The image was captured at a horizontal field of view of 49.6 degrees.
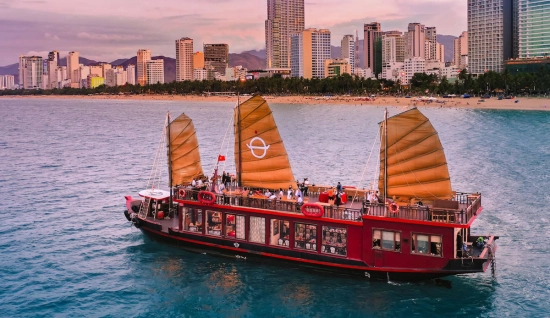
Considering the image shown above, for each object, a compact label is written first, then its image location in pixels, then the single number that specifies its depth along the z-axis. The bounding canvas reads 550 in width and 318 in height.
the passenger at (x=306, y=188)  27.45
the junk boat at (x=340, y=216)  21.98
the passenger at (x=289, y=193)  25.09
